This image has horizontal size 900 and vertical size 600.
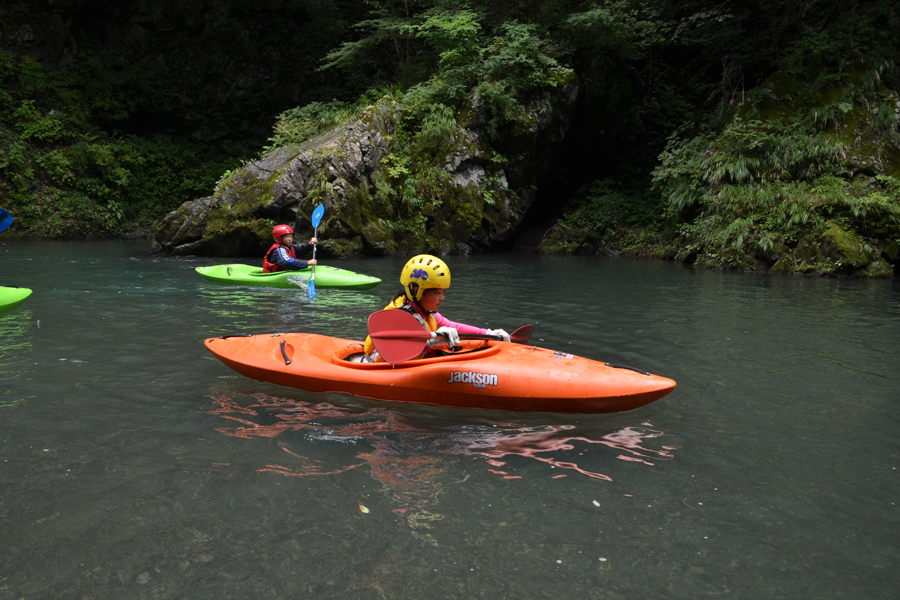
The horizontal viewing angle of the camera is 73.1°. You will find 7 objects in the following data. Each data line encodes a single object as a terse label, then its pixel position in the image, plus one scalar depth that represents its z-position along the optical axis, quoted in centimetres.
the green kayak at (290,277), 921
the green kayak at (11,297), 669
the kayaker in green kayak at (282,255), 954
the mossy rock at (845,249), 1195
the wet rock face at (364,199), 1366
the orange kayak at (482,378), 373
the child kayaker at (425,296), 414
